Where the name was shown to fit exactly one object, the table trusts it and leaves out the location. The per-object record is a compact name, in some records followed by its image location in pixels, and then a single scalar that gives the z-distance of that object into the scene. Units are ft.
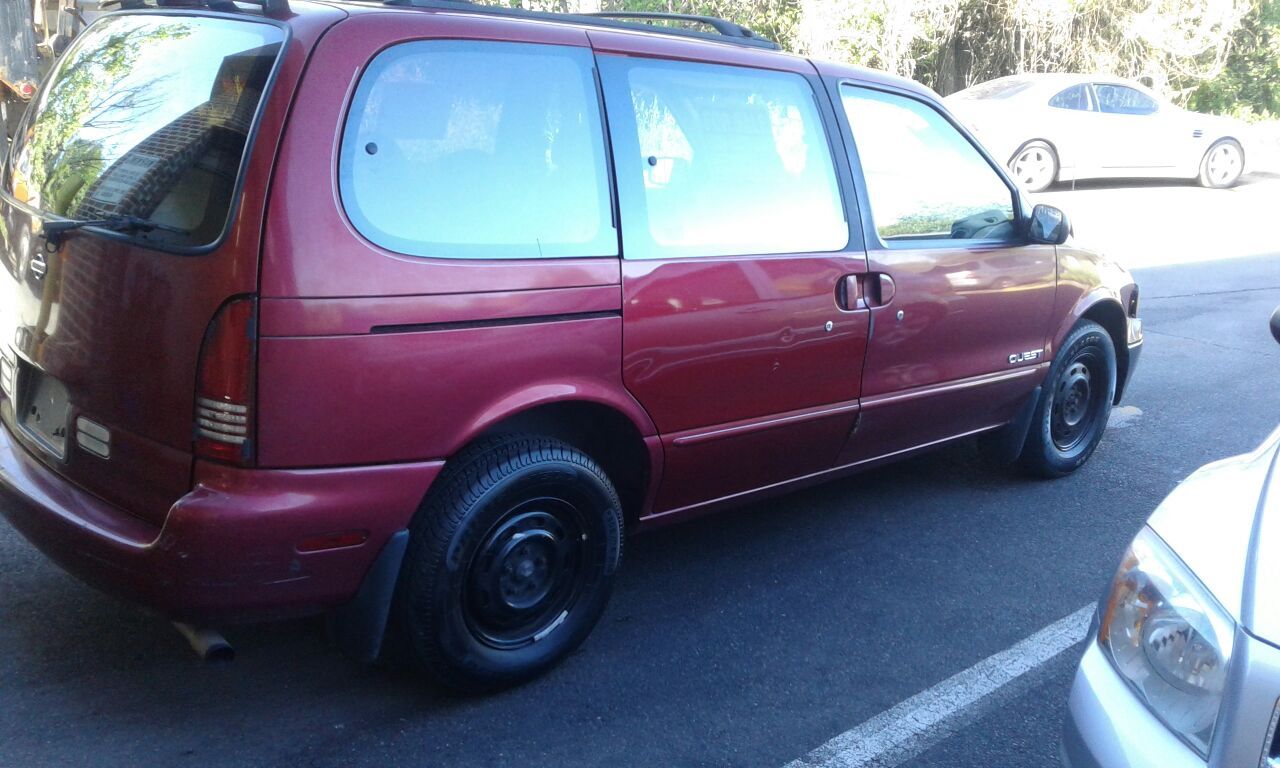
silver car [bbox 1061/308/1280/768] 6.41
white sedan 47.42
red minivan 9.07
